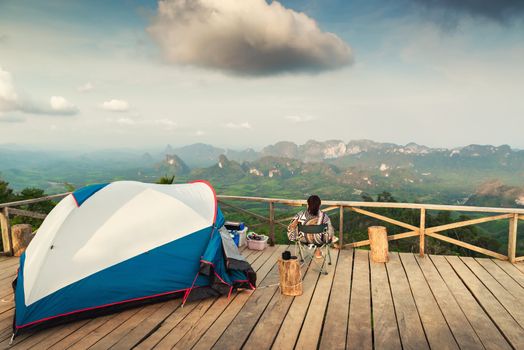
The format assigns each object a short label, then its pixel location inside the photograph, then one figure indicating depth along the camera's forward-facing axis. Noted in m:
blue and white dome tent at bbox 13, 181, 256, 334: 3.58
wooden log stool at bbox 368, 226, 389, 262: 5.59
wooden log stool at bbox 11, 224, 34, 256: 6.02
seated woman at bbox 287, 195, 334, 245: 5.04
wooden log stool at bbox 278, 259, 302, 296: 4.25
